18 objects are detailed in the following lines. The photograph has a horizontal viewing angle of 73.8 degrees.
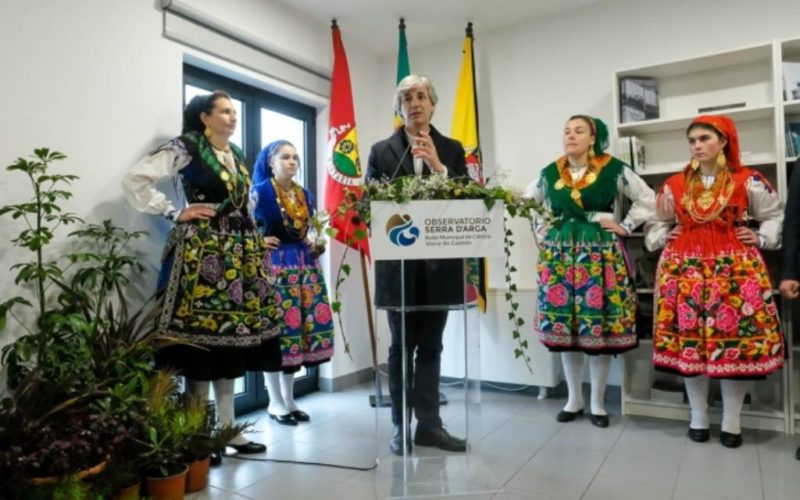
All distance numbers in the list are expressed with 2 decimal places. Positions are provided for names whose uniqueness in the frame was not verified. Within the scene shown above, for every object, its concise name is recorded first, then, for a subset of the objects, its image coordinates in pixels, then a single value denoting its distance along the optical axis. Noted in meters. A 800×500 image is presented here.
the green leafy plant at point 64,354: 1.60
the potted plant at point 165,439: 1.82
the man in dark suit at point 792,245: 2.31
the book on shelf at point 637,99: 2.95
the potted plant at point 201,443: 1.97
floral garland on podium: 1.77
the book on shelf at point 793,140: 2.62
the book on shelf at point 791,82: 2.60
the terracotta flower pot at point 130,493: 1.71
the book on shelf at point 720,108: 2.84
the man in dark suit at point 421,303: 1.93
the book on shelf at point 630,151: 2.91
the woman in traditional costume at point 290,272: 2.74
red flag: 3.29
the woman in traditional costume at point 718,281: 2.33
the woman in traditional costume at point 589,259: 2.65
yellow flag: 3.44
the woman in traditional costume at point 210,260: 2.12
